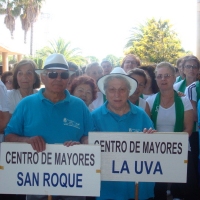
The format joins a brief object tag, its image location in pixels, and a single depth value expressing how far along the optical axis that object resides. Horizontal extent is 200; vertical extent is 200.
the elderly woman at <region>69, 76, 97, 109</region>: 4.49
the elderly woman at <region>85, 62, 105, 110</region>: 6.27
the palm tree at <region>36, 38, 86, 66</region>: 37.38
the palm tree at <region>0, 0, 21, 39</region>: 35.22
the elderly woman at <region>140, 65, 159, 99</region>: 5.47
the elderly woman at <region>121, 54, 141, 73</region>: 6.40
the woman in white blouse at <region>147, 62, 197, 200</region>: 4.31
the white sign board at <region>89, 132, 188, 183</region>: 3.13
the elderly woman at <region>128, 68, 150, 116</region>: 4.48
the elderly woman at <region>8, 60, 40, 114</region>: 4.44
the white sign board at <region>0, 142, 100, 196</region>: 3.02
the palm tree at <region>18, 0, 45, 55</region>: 35.09
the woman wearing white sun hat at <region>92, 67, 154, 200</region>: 3.32
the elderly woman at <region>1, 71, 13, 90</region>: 5.76
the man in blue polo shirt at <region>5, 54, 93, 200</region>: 3.18
